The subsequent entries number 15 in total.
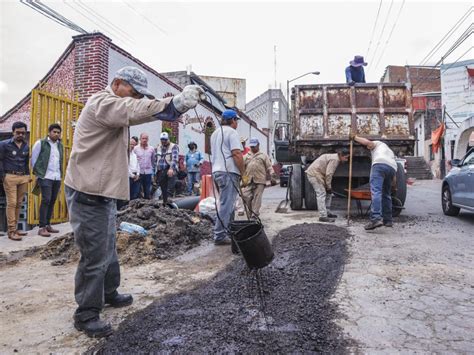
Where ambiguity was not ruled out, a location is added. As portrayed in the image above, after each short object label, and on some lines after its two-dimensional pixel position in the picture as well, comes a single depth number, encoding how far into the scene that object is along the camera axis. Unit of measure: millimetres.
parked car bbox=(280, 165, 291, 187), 19953
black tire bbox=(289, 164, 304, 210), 8617
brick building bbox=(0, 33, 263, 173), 8859
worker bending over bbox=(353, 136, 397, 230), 6078
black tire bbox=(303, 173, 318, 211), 8672
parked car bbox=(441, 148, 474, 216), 7184
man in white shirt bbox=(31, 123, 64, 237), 5809
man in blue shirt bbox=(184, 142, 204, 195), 11781
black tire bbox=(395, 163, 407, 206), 7551
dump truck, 7586
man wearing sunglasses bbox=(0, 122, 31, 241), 5656
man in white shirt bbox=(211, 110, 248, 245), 5031
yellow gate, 6531
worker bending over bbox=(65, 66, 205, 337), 2596
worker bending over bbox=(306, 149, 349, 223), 7023
